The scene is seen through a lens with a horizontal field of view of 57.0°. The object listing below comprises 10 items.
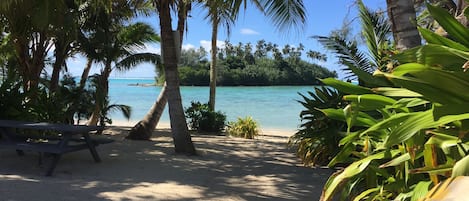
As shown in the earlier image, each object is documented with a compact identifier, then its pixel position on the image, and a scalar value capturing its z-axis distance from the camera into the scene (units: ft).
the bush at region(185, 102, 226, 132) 50.90
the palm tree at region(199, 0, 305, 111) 22.79
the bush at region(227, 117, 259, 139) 46.83
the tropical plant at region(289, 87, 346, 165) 23.35
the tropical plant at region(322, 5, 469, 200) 6.70
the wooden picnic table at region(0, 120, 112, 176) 19.33
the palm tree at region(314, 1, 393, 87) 20.35
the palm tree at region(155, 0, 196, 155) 26.02
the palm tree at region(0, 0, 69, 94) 27.22
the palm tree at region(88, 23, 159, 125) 39.91
